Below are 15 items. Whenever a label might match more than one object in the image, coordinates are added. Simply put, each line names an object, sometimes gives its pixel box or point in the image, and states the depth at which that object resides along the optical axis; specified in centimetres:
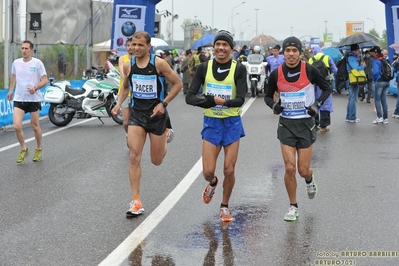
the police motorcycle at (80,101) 1825
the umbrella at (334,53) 3503
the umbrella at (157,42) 3823
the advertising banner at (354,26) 11019
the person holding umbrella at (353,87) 1817
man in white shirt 1233
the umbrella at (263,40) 6094
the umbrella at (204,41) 3496
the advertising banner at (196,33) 8281
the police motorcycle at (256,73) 2895
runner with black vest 832
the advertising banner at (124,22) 2583
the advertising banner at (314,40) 8016
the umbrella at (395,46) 2199
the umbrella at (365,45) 3253
